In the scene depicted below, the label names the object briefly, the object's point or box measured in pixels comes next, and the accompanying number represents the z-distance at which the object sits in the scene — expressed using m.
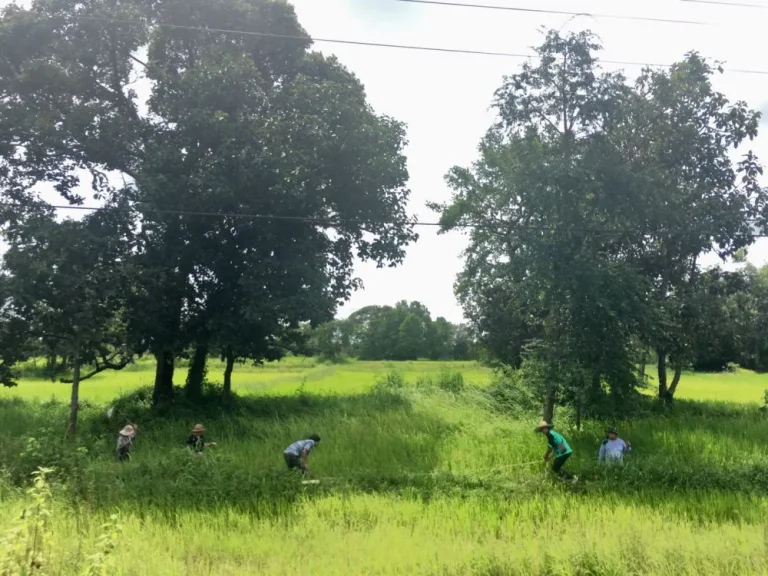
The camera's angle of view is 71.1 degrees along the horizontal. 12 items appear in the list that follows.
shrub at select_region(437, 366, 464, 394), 23.39
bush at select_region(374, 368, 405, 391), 21.97
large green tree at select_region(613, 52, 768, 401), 16.25
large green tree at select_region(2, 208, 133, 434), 13.53
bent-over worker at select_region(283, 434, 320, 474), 10.44
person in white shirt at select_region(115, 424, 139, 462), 12.24
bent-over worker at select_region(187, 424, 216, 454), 11.71
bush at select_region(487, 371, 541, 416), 18.59
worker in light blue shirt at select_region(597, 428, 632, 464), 10.77
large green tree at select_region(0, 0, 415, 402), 14.59
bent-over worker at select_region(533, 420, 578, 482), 10.05
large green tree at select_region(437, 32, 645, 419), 13.29
